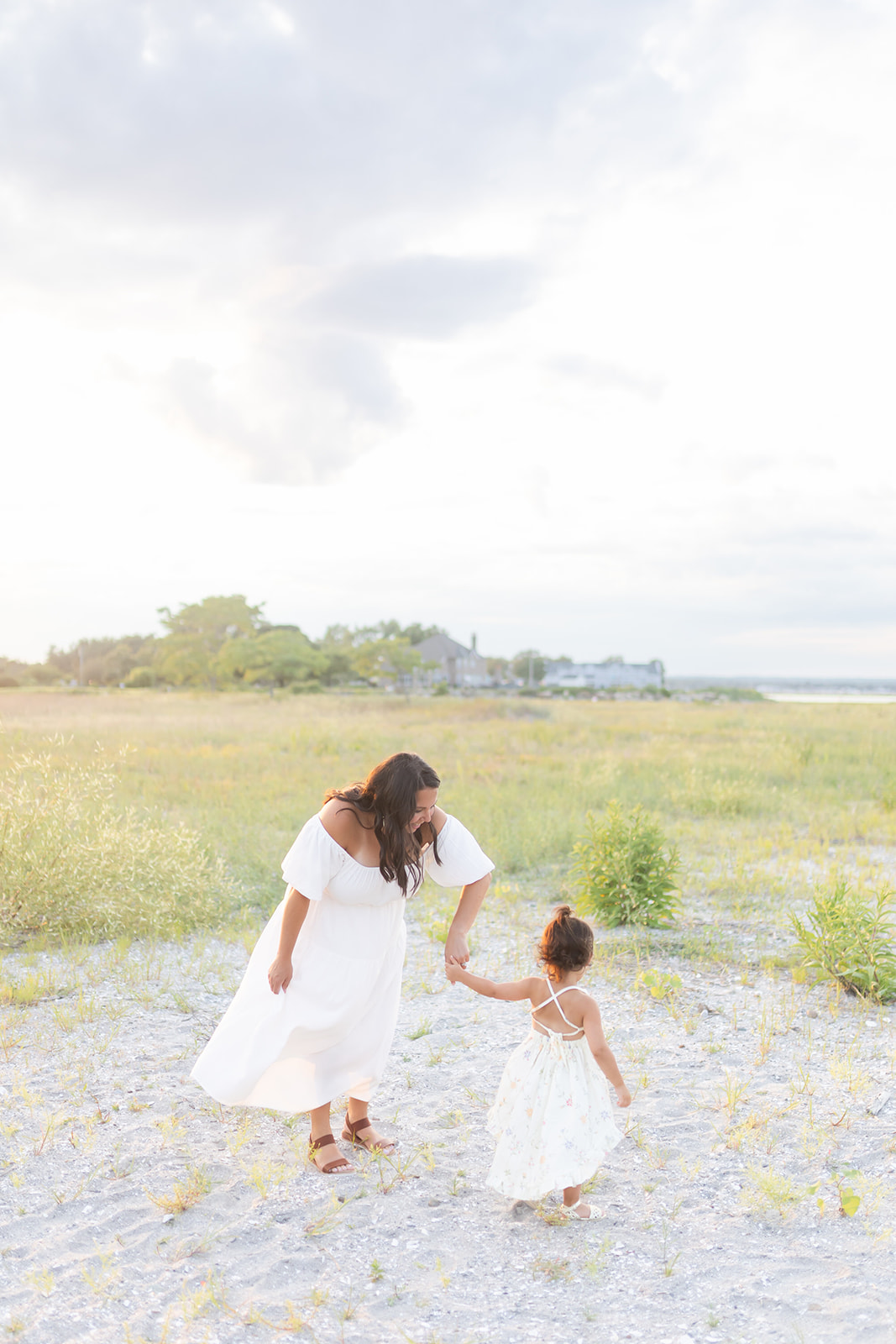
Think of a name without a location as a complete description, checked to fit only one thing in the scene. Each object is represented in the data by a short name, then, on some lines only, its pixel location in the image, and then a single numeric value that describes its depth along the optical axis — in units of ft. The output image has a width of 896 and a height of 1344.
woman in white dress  10.34
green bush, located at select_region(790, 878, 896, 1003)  17.22
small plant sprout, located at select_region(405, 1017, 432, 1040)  15.82
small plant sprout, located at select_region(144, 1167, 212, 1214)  10.21
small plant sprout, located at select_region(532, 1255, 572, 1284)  9.15
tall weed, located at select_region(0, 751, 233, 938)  20.45
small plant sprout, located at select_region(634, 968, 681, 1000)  17.03
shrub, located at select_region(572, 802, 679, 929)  22.07
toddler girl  9.68
